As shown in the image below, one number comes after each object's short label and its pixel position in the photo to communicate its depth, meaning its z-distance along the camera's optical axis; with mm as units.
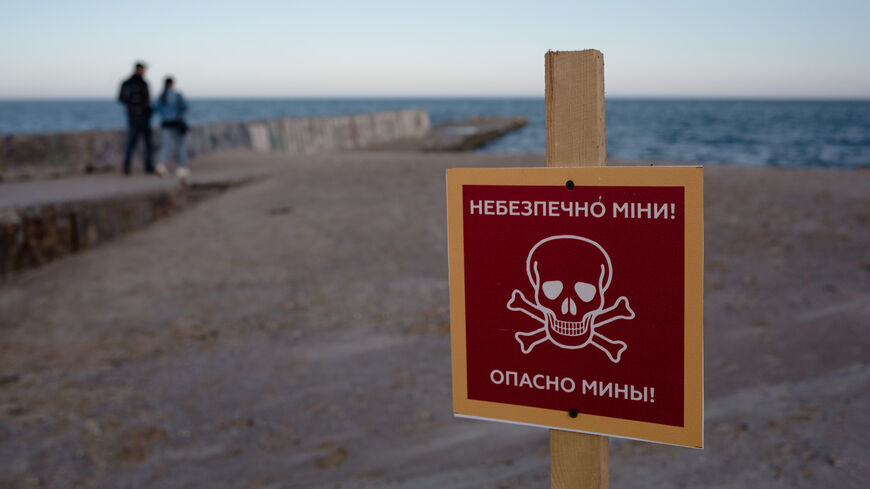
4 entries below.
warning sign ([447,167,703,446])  1625
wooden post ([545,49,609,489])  1661
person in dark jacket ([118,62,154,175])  12148
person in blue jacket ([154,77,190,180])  12508
